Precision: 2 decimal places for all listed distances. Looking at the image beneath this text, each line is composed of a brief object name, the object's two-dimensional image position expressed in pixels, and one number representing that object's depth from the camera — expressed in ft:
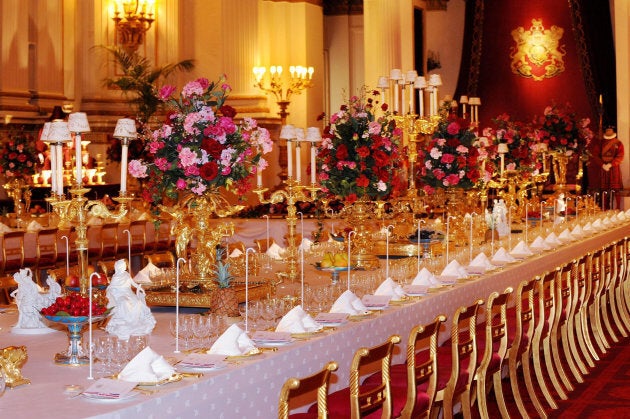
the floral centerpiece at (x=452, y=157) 31.65
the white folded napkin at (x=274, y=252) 28.35
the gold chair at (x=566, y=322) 25.38
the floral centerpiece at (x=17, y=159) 44.47
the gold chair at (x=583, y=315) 27.84
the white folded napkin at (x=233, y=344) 15.35
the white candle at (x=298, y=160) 23.71
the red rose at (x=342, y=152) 25.84
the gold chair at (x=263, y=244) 33.74
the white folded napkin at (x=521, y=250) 30.66
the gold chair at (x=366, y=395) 14.06
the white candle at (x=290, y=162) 22.88
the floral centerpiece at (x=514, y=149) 41.04
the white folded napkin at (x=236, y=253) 28.26
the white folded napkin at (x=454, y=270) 25.26
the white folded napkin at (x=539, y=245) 32.01
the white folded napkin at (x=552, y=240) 33.27
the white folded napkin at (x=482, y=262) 27.14
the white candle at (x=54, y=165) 17.75
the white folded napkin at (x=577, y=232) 36.73
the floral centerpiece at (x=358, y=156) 25.96
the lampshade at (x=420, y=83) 34.04
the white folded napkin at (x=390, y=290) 21.47
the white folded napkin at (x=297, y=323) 17.30
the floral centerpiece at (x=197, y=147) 19.52
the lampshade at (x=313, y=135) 24.11
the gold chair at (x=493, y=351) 20.30
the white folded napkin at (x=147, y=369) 13.48
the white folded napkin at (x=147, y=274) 21.93
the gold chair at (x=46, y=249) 38.12
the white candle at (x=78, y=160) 17.16
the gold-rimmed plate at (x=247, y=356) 15.20
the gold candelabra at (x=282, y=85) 63.46
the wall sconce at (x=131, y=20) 59.21
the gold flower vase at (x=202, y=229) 20.58
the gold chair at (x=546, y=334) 24.08
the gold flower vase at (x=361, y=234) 26.73
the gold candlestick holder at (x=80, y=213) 17.42
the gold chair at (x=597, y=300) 30.68
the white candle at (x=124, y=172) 18.25
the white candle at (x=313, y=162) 24.04
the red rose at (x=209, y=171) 19.43
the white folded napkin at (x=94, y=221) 43.08
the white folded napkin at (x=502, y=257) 28.89
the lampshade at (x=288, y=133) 23.09
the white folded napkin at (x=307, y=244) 30.32
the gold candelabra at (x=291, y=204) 22.99
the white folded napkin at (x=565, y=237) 35.18
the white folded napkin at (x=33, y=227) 39.55
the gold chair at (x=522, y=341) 22.41
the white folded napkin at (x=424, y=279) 23.54
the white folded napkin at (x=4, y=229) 38.64
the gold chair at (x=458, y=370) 18.45
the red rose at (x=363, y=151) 25.70
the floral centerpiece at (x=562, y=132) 50.14
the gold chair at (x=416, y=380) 16.28
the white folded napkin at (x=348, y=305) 19.33
